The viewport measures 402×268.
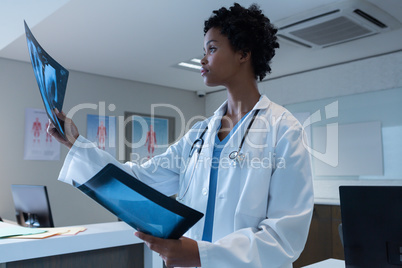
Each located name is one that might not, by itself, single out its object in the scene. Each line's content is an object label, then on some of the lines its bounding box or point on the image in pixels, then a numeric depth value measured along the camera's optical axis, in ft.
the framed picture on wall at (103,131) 16.81
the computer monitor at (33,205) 8.52
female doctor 3.30
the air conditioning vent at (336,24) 9.99
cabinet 13.06
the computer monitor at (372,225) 3.53
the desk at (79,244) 5.54
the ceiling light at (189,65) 15.58
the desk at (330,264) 5.58
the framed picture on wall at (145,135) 18.10
